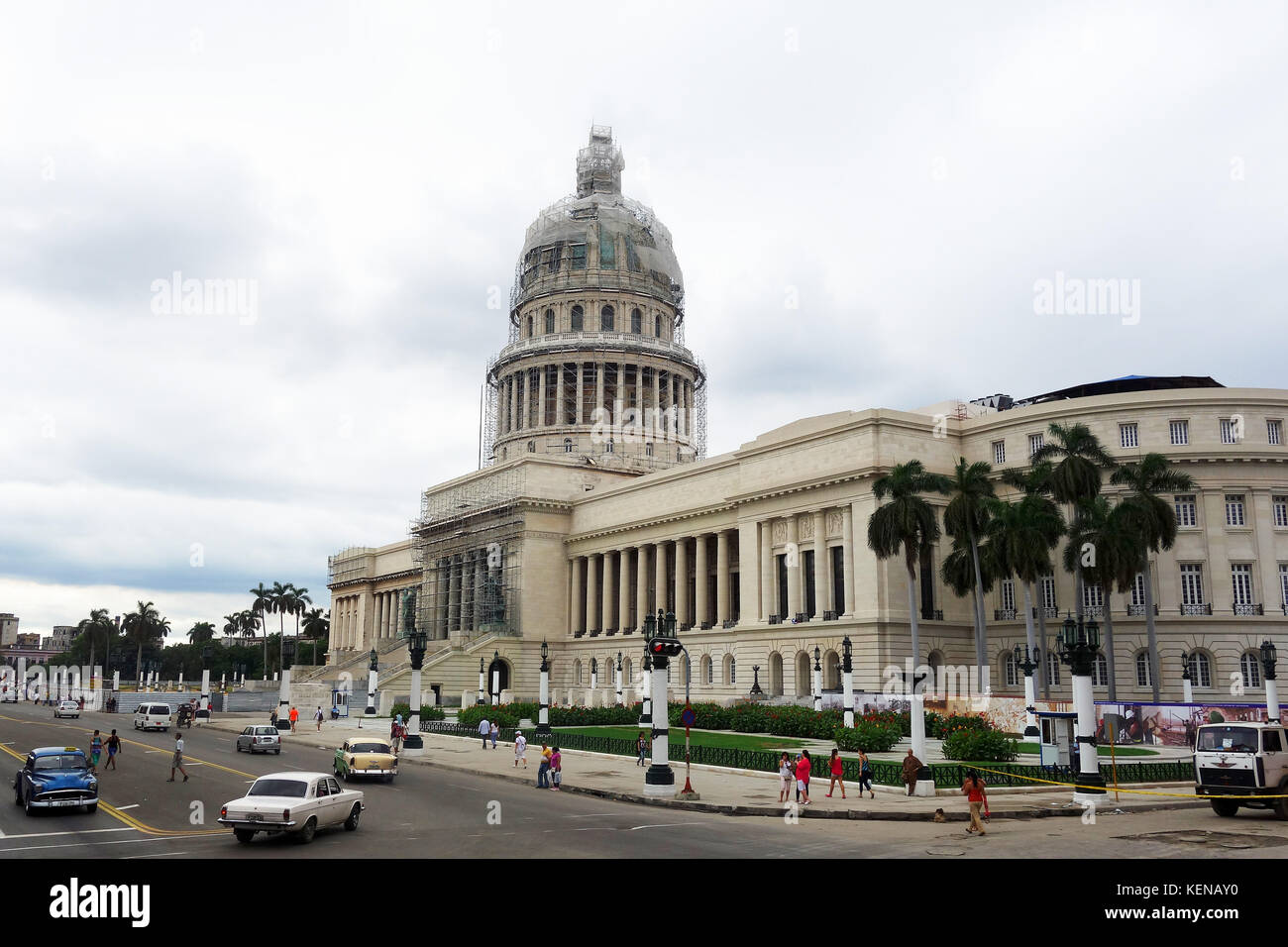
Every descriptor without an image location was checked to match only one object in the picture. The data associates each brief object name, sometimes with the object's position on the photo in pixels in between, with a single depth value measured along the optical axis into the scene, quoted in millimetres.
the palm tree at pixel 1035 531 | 53875
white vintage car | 20750
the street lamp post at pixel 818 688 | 59000
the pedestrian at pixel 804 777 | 27766
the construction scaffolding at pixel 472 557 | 99000
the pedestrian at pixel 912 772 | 30219
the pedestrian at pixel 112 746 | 37125
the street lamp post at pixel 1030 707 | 44656
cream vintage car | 34156
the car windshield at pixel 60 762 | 27094
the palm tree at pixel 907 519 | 57500
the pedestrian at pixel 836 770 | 30122
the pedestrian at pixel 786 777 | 28000
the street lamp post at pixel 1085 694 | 28719
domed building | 60469
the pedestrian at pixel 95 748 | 36469
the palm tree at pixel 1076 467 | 54750
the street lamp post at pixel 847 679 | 46256
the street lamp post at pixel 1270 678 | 40250
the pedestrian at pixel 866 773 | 30078
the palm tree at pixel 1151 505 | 54469
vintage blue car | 25781
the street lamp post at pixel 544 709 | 53128
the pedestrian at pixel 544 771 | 33750
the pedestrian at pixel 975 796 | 23266
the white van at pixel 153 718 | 63656
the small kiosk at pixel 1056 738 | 34844
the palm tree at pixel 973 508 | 57500
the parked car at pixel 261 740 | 45625
